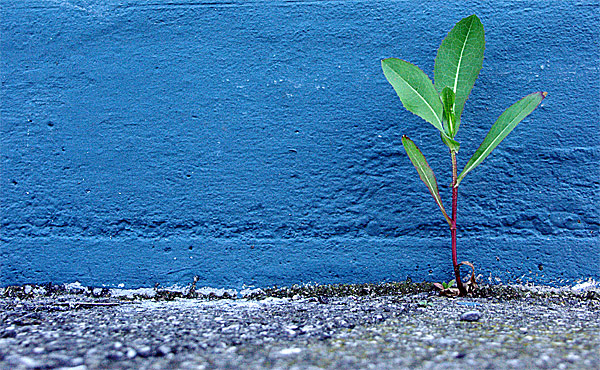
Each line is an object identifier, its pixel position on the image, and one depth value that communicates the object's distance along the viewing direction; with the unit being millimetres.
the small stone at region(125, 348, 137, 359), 469
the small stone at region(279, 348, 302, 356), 472
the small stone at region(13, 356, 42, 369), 460
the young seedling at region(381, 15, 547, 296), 522
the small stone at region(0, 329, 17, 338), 487
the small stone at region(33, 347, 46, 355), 470
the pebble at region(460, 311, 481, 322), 504
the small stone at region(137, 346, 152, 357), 471
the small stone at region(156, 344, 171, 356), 471
